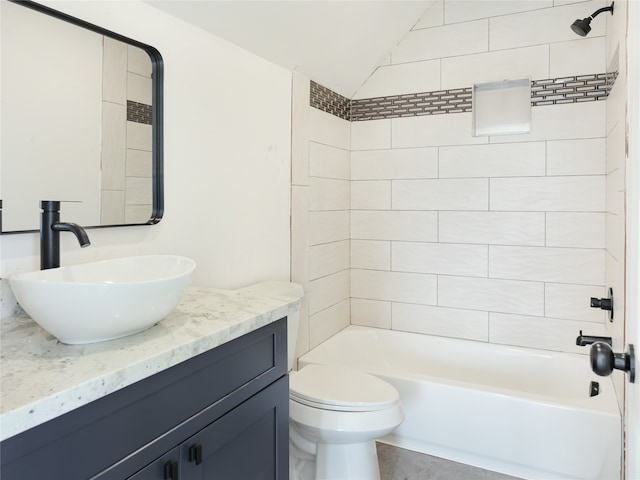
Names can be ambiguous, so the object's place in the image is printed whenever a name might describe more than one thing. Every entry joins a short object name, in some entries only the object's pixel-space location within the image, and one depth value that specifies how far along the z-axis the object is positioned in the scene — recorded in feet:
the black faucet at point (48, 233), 4.09
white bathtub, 6.86
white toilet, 6.25
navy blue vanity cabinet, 2.68
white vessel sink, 3.12
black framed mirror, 4.16
